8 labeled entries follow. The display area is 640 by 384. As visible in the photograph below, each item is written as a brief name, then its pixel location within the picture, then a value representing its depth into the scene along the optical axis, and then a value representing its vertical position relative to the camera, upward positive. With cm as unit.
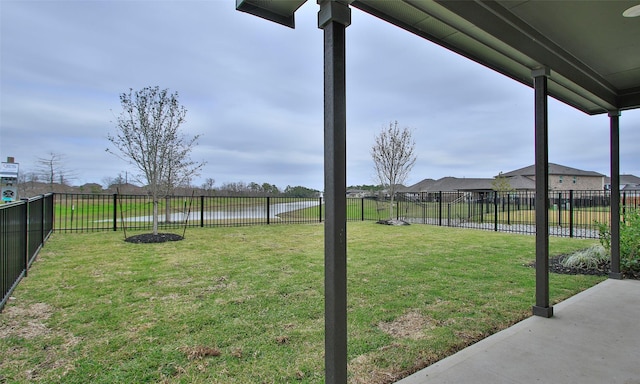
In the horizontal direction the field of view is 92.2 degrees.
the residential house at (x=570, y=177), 3688 +204
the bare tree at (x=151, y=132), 791 +167
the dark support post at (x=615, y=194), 418 +0
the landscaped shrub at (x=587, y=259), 516 -111
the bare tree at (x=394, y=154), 1328 +176
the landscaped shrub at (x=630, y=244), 457 -76
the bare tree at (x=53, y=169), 1316 +115
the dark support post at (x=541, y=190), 297 +4
